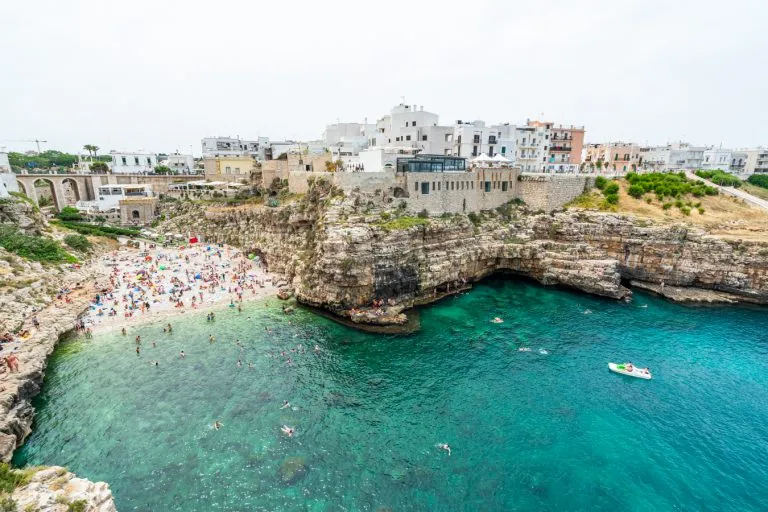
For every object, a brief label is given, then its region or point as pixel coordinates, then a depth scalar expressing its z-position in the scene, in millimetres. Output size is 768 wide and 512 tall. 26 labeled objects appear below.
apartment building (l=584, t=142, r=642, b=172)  81000
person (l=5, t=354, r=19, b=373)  28109
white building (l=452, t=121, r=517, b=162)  68012
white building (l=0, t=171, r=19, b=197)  51375
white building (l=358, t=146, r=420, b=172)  50250
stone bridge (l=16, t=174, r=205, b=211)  67125
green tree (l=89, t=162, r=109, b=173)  86975
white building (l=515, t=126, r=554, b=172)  73750
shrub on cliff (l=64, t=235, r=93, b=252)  53344
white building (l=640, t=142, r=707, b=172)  86750
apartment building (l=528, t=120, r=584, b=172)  76500
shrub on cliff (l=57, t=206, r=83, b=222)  66562
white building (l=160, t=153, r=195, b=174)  99812
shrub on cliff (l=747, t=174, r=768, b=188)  77375
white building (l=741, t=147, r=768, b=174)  90688
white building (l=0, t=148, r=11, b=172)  57125
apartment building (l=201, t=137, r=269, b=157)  95375
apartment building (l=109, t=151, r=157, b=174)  87312
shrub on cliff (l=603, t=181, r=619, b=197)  57938
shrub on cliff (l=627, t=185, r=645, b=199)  57562
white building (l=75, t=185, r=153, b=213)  71312
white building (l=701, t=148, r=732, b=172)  90312
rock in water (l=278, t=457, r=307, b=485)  21891
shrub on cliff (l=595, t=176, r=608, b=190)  60331
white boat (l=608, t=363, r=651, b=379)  31547
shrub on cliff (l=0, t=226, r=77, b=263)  43594
